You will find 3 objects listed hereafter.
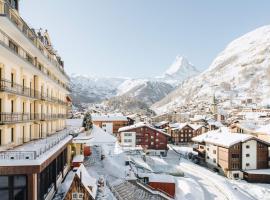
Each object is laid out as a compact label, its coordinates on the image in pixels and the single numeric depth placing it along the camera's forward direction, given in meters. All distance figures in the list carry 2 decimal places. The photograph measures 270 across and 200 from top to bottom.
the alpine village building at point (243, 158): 40.42
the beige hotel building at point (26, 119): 12.13
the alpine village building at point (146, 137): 57.40
